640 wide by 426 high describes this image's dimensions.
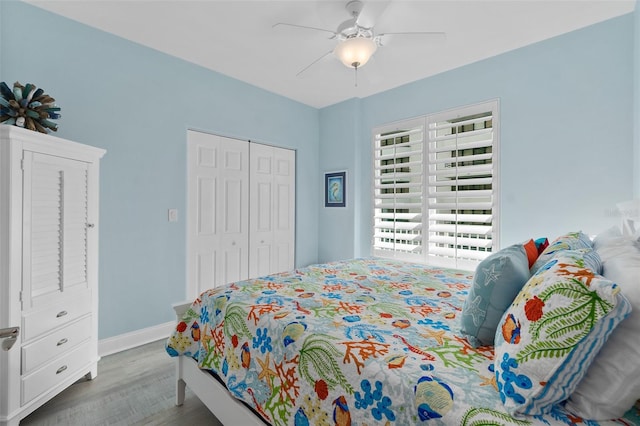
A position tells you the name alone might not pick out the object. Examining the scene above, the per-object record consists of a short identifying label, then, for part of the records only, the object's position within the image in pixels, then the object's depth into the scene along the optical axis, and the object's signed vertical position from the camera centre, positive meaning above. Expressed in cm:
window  297 +28
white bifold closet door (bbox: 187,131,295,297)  315 +3
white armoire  157 -31
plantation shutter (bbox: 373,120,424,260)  343 +26
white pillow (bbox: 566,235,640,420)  67 -37
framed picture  405 +33
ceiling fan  203 +131
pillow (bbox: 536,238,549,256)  152 -16
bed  73 -48
